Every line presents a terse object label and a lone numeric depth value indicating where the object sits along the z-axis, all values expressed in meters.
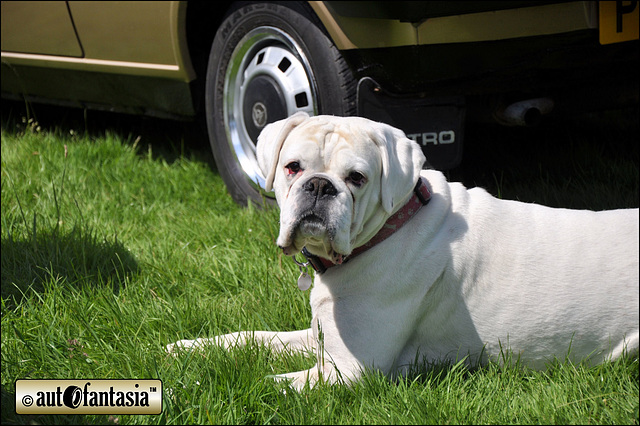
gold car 3.14
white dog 2.42
